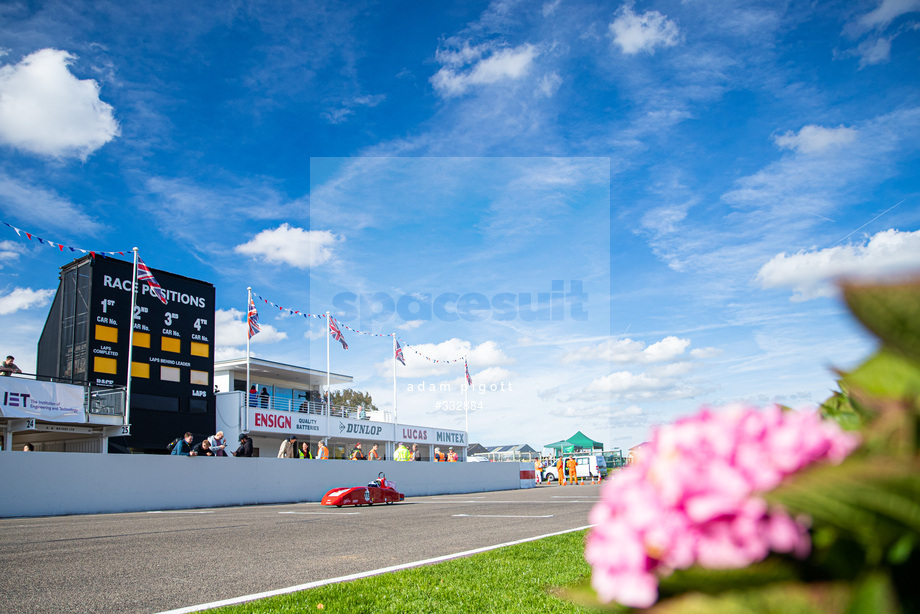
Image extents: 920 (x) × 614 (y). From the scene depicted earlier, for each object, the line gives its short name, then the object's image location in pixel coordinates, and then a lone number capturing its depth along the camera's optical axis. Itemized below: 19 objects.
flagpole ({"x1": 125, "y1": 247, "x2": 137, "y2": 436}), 22.80
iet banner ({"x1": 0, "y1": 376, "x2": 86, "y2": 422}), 20.33
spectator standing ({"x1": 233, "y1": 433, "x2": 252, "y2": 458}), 17.62
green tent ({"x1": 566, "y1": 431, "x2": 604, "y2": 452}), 48.50
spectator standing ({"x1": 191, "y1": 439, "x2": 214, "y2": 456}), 16.62
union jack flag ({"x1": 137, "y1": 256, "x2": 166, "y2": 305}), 21.48
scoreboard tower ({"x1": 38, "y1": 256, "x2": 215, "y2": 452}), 22.92
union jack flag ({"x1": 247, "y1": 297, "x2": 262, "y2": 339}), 26.81
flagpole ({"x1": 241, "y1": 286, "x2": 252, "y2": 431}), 26.76
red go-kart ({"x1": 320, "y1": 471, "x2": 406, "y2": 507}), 14.98
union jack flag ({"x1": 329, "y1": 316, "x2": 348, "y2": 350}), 31.33
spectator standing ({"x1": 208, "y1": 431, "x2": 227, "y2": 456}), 16.97
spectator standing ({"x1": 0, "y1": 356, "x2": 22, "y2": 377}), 20.37
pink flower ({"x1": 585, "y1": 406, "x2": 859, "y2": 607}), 0.58
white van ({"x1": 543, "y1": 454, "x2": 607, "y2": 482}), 42.27
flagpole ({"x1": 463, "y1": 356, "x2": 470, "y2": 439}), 38.16
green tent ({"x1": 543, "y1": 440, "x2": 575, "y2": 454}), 47.97
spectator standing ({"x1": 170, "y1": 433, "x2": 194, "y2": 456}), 15.95
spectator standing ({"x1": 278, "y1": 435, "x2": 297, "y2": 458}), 19.45
